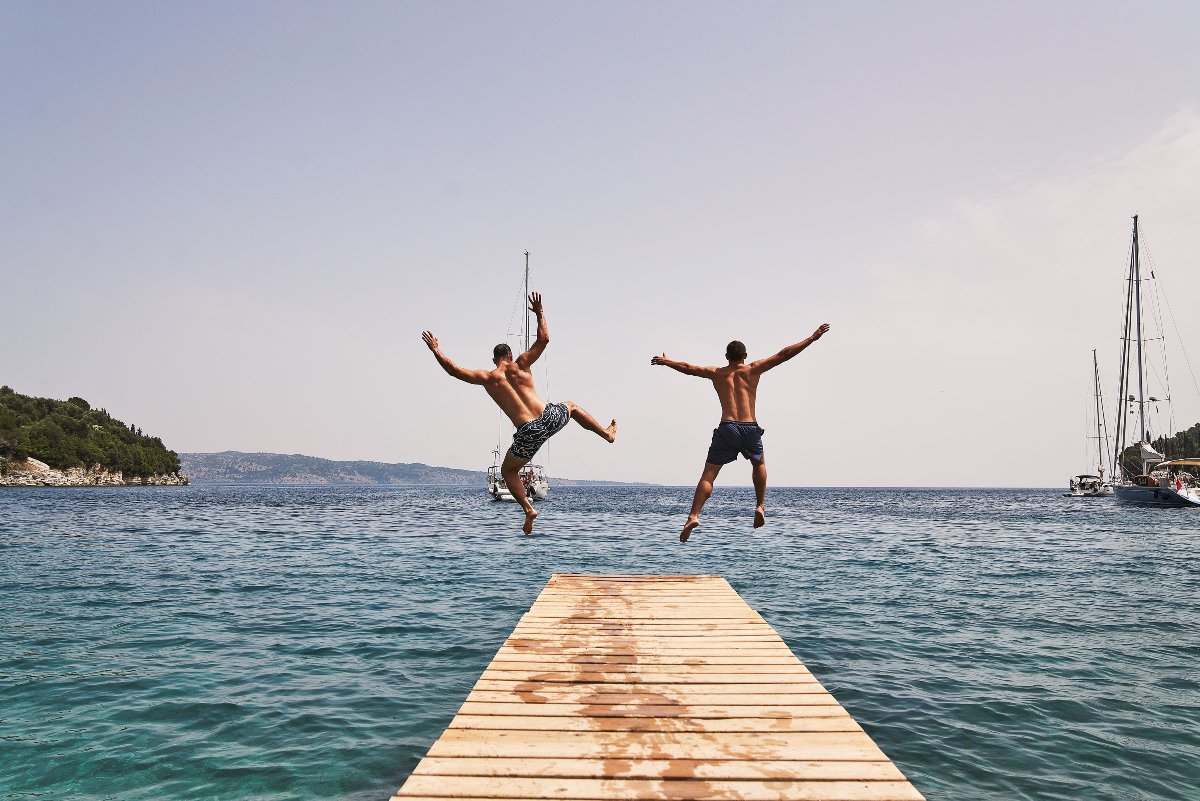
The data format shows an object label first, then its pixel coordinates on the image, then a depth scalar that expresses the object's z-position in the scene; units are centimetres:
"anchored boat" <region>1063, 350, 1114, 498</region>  10394
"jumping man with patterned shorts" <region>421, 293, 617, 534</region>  1041
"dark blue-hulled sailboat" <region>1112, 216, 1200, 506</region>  7350
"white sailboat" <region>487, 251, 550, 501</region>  9356
